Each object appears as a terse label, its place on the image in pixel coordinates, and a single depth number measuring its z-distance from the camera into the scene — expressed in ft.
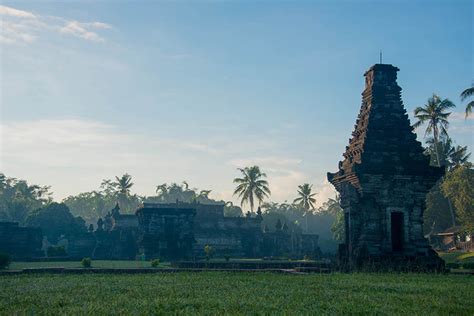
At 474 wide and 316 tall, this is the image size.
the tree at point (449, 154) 201.46
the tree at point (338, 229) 214.85
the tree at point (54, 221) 175.40
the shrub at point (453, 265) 93.68
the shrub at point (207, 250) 125.14
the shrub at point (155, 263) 83.97
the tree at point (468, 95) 144.05
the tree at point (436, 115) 183.62
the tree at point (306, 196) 298.76
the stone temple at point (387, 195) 74.43
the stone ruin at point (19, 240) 140.67
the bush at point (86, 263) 83.71
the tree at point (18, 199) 231.30
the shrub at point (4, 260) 75.20
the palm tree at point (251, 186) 256.32
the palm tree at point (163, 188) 370.53
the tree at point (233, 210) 276.82
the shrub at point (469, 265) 89.64
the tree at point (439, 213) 192.65
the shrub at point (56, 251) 137.28
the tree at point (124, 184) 282.56
